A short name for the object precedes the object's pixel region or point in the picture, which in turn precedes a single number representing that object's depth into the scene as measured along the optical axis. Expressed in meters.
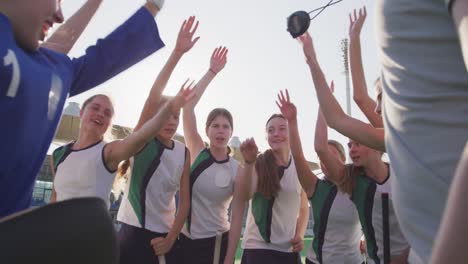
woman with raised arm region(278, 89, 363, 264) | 3.82
